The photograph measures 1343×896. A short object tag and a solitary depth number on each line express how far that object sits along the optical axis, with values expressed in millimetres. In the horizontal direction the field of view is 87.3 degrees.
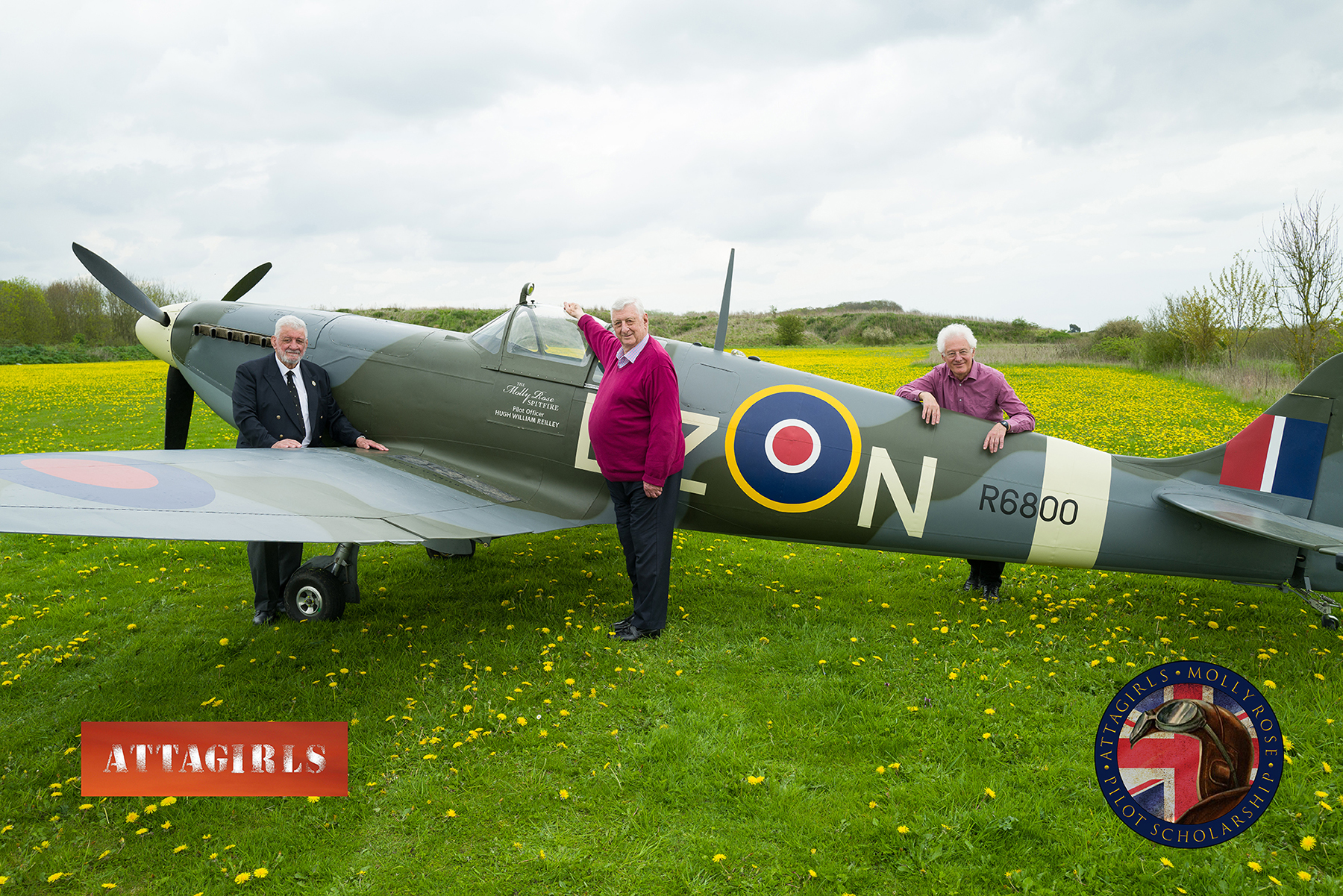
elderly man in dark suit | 5023
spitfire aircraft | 3986
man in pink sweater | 4430
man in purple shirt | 5012
